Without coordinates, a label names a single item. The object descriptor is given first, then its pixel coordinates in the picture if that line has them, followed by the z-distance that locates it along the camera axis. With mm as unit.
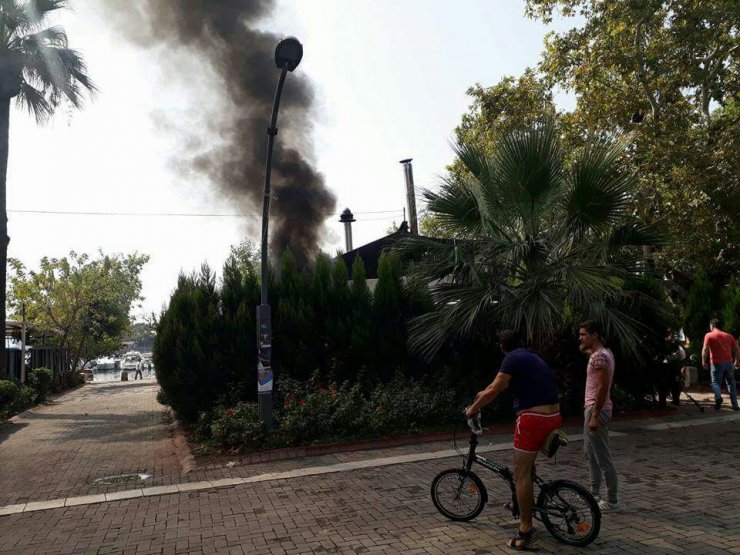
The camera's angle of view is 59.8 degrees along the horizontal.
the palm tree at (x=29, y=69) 16828
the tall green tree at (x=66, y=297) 28078
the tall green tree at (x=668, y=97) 13391
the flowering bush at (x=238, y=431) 8781
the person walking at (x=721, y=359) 11398
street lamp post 9250
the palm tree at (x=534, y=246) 9203
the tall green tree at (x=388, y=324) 10883
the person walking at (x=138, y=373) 52944
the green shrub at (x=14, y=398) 14205
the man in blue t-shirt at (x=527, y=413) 4668
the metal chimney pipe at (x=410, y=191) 23616
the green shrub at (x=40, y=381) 19578
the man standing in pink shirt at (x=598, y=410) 5426
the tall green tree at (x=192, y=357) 10531
